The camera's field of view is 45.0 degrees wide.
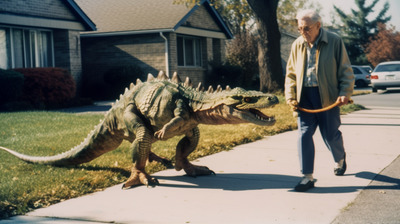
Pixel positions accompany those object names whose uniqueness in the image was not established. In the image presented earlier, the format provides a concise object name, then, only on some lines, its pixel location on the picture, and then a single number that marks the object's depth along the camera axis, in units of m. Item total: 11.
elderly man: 5.11
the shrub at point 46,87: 17.09
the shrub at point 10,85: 15.59
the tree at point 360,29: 58.50
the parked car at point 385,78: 25.84
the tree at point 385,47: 51.66
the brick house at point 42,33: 18.03
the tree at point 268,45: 17.92
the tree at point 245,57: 31.38
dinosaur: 5.08
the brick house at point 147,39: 23.25
